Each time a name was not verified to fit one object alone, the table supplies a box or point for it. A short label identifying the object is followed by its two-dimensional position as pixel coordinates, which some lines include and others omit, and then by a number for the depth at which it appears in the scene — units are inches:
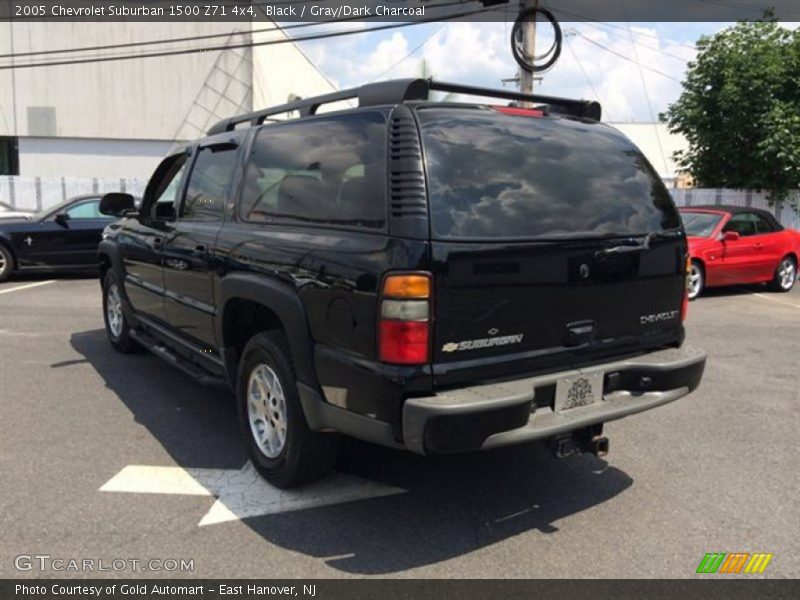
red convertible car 425.1
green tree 614.9
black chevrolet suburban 113.2
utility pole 559.2
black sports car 449.1
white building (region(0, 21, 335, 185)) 1044.5
